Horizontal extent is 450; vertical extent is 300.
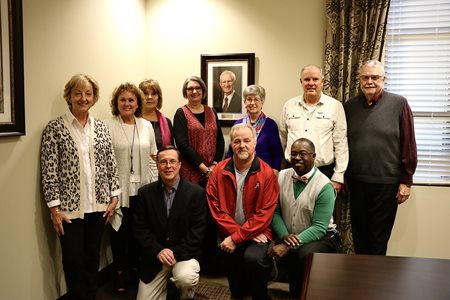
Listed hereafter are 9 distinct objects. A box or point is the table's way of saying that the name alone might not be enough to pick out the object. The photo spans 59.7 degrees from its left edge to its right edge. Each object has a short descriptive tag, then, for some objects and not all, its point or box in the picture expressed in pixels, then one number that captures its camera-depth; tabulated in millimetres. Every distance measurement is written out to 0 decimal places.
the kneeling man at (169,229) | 2428
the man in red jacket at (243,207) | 2506
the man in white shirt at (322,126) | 2850
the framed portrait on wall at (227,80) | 3582
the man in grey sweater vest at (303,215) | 2463
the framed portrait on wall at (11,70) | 2037
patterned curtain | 3150
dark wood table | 1389
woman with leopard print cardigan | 2285
